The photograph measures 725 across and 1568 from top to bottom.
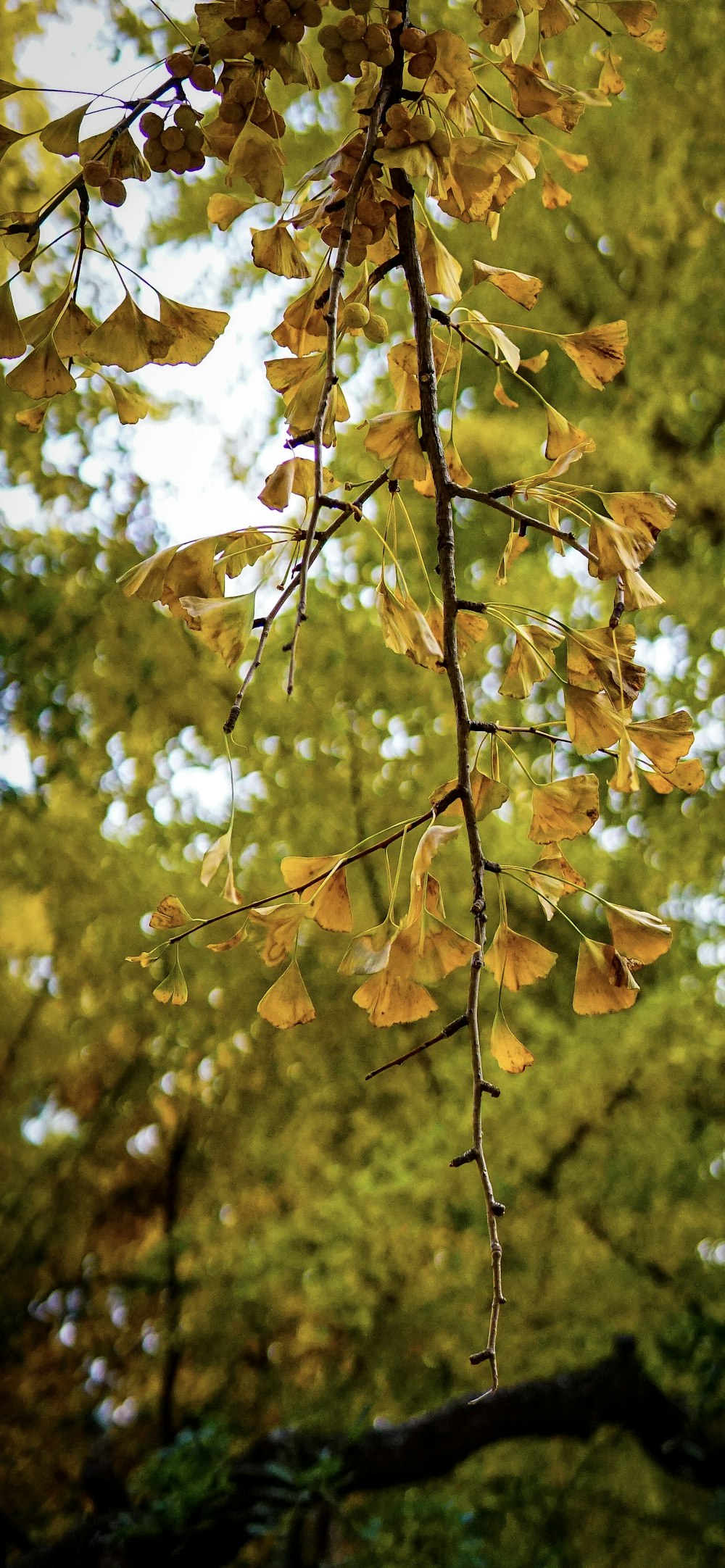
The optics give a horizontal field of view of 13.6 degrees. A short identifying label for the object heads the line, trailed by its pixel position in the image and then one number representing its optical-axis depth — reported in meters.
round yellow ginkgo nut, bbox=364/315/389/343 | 2.26
